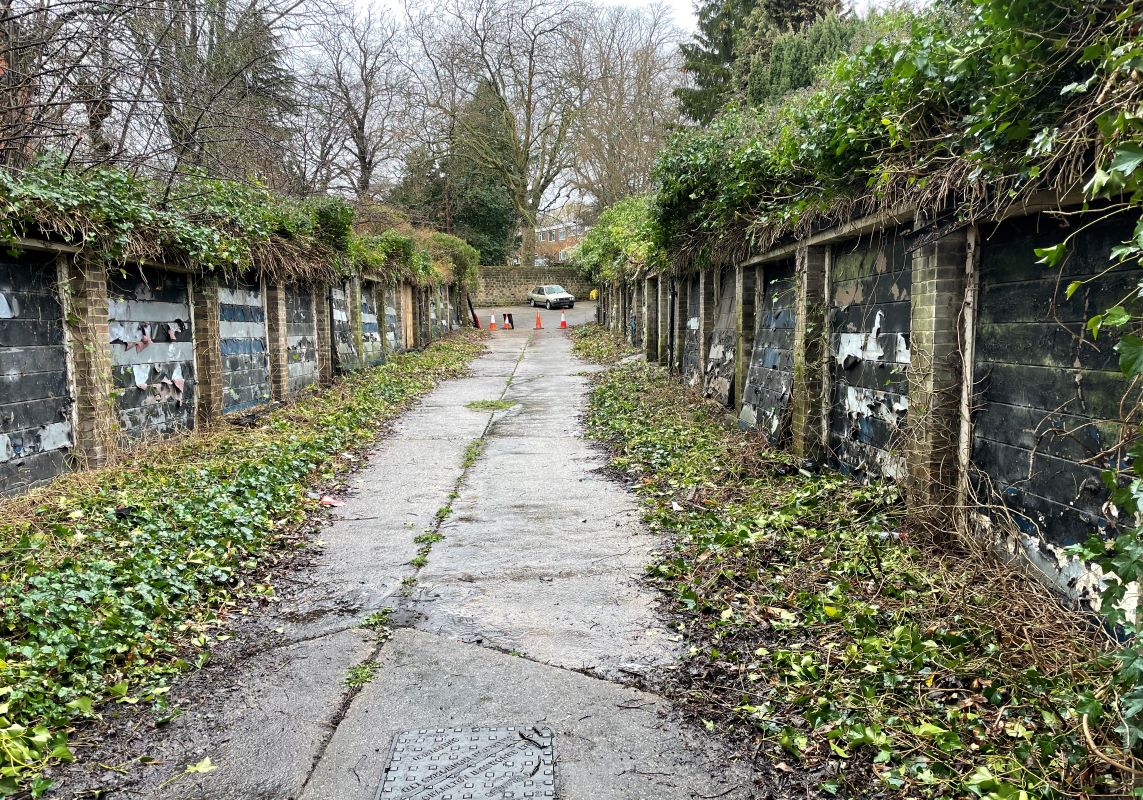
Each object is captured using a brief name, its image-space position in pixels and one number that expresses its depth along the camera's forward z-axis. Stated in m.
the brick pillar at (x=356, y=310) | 14.75
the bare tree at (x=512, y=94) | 32.41
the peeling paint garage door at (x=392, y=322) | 17.89
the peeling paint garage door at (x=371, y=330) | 15.89
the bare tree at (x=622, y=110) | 30.75
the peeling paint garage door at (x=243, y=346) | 9.62
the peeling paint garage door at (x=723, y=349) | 9.61
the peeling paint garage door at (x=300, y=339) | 11.76
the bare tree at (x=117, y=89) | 5.90
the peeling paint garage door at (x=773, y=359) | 7.31
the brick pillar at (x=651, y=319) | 16.14
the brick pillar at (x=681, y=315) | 12.74
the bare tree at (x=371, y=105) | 22.42
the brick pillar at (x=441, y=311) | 25.42
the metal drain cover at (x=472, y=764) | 2.75
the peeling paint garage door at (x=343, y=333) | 13.84
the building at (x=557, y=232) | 42.22
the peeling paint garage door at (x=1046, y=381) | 3.32
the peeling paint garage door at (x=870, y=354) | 5.15
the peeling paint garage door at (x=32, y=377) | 5.85
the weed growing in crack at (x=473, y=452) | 8.38
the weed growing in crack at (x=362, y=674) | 3.59
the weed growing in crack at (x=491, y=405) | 12.28
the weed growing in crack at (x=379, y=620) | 4.23
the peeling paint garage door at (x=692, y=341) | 11.69
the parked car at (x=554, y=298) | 37.47
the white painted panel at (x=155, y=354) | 7.35
